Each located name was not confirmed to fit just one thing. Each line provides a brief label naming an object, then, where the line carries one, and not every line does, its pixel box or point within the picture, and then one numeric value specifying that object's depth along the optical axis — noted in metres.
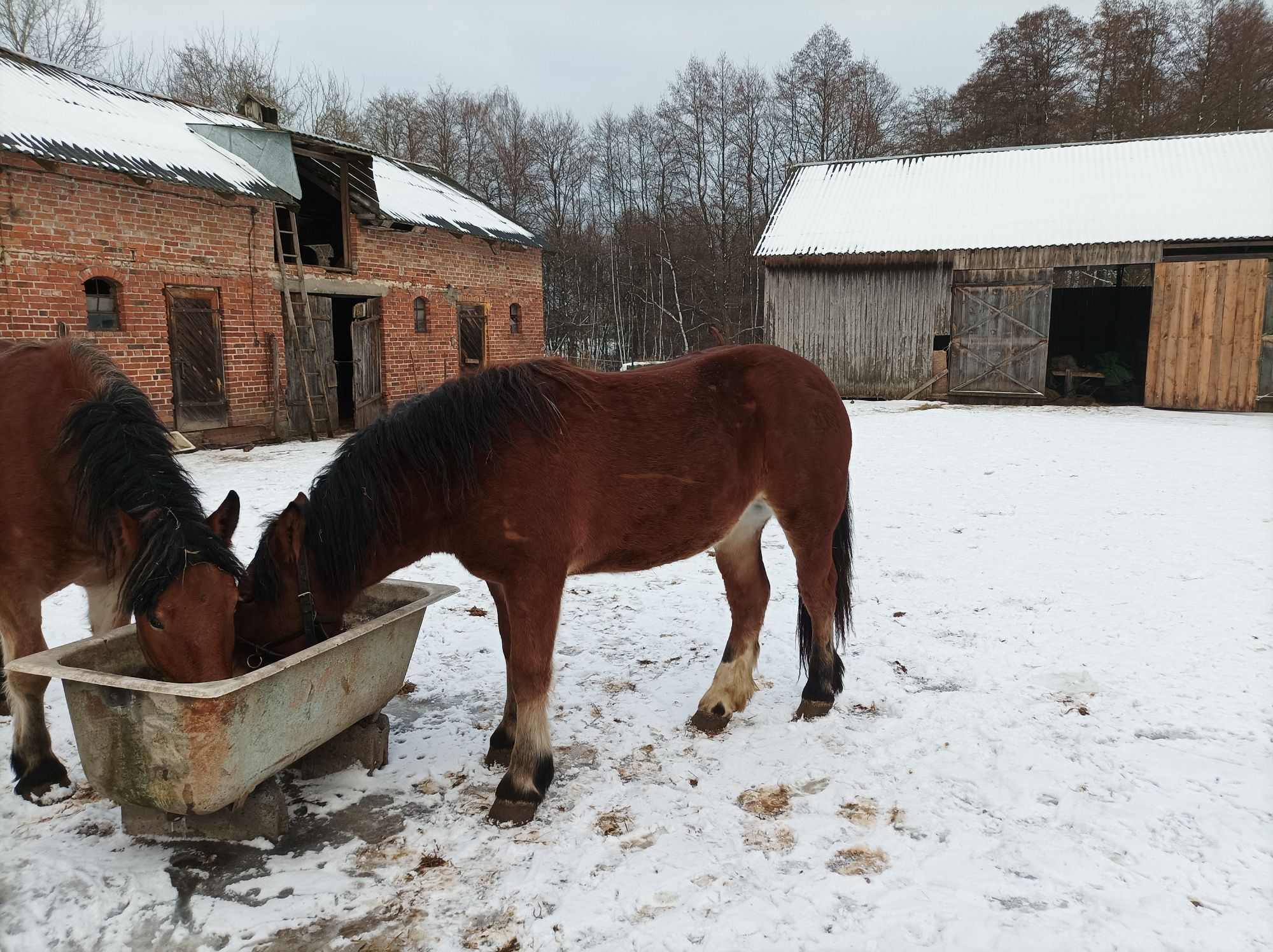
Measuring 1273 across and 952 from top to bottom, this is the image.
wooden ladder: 11.82
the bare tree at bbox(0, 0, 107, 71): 18.52
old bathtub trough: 2.19
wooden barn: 14.80
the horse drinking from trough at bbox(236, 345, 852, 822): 2.67
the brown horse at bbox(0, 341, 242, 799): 2.29
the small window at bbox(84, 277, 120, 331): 9.45
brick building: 8.91
